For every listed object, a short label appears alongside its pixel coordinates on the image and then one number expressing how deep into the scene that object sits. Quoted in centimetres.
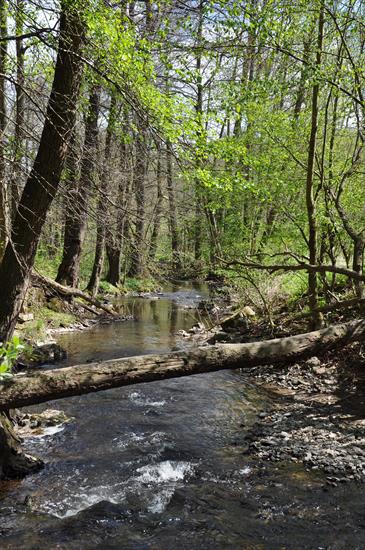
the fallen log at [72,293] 1282
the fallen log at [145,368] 423
